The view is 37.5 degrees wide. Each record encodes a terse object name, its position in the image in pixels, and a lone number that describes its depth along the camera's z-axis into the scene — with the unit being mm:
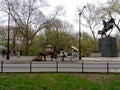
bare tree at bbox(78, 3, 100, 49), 48745
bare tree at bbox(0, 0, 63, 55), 38344
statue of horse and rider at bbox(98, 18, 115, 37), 28839
